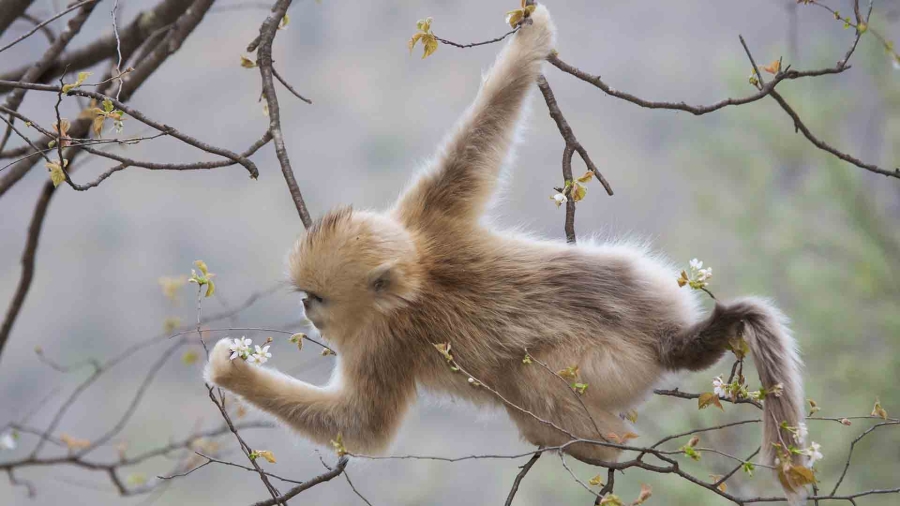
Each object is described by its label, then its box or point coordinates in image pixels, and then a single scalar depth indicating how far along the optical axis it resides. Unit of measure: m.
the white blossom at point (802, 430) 8.25
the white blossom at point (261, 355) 8.35
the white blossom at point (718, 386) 8.28
